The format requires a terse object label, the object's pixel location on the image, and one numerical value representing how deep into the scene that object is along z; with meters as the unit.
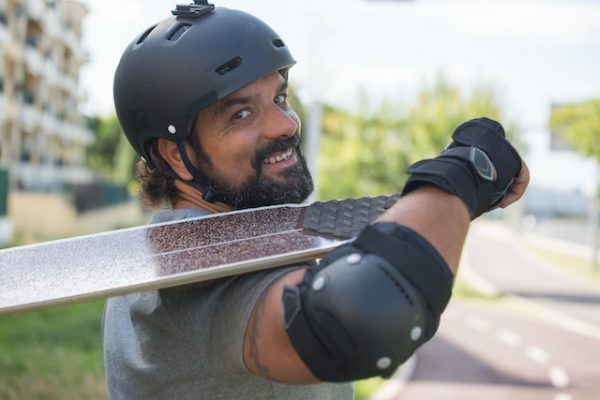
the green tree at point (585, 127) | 21.36
